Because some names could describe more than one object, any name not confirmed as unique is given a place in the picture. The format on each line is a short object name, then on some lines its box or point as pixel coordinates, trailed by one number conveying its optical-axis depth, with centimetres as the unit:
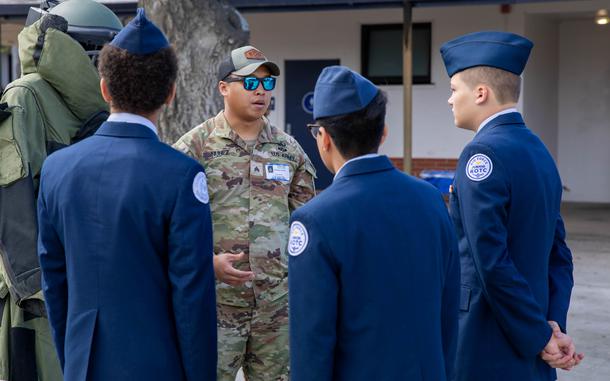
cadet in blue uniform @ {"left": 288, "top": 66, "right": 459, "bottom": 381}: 392
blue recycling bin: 2081
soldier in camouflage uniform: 626
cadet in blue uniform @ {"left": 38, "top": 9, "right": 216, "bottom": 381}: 425
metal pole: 2055
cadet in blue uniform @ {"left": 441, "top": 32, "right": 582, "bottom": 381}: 492
